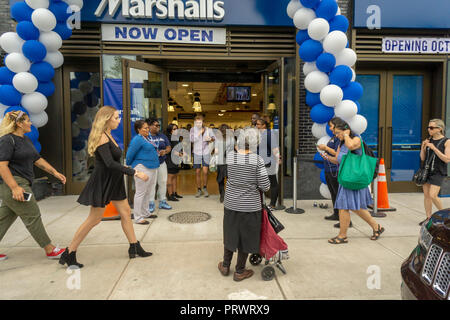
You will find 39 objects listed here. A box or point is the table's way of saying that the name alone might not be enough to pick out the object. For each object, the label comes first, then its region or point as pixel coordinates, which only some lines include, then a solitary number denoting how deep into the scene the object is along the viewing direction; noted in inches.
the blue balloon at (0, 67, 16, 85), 250.6
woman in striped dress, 136.5
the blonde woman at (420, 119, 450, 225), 205.5
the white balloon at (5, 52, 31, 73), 246.5
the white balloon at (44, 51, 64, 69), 265.3
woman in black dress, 148.8
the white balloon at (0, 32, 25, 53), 249.1
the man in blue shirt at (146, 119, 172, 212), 248.5
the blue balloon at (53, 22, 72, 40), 266.8
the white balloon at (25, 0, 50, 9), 247.1
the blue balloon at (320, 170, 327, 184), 248.6
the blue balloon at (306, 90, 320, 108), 252.8
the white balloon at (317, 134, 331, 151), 244.8
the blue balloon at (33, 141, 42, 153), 267.1
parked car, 82.4
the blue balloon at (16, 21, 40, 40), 246.1
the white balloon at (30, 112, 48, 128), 264.5
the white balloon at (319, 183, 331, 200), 246.9
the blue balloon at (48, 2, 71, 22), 258.2
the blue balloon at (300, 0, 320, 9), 241.0
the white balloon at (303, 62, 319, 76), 253.9
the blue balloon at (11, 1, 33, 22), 248.2
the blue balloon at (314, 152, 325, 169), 262.3
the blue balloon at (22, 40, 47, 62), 246.2
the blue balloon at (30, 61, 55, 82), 257.1
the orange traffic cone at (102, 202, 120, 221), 241.1
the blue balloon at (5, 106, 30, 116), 249.3
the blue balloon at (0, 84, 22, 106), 244.8
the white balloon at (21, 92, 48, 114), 254.1
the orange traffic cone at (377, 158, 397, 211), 265.1
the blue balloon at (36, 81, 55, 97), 266.4
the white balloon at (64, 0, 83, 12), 271.6
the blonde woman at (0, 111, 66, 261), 151.8
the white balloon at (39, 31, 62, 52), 256.2
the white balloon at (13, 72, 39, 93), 244.5
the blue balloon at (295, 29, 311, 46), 255.9
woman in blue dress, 179.9
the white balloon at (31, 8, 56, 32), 243.6
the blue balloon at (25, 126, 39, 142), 259.0
